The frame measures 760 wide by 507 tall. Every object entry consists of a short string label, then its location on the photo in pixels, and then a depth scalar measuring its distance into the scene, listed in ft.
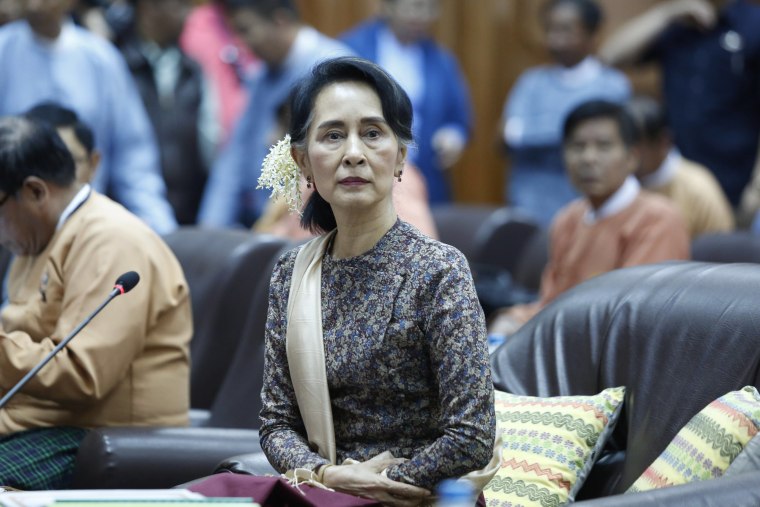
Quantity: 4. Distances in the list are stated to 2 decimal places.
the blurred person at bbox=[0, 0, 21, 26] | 35.29
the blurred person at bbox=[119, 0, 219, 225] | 37.01
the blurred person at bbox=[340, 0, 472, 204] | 37.65
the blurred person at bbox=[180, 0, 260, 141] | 39.50
